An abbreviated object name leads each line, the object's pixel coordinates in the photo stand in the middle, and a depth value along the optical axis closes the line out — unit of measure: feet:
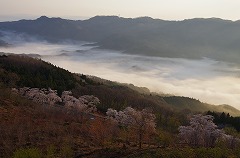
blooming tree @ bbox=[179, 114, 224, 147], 217.97
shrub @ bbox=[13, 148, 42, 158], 115.62
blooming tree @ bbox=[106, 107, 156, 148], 193.47
